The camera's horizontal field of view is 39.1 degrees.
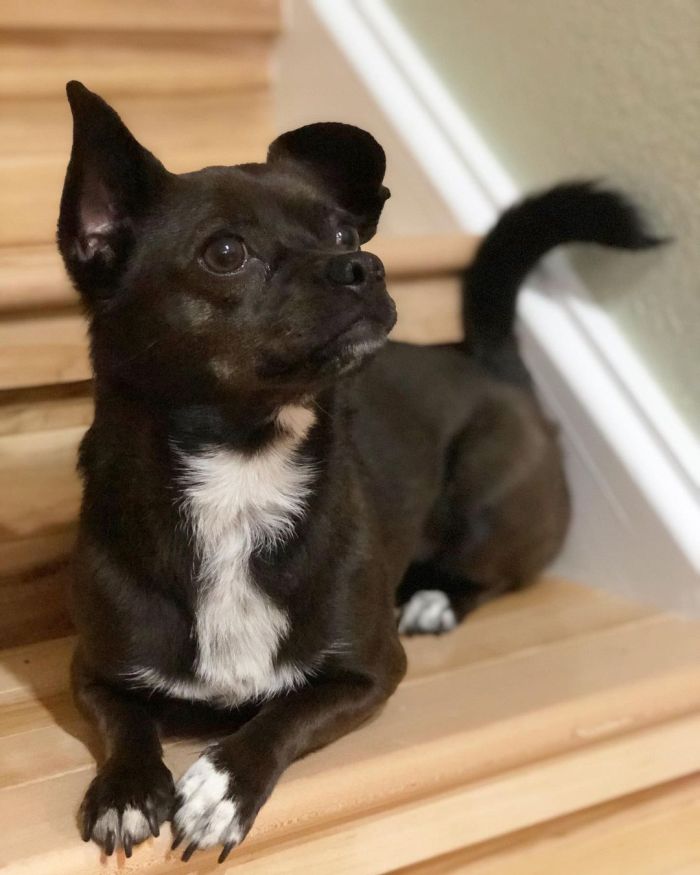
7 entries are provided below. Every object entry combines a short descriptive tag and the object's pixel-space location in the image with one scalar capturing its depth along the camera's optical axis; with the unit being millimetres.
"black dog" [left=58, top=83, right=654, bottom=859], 976
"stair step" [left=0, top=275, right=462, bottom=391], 1311
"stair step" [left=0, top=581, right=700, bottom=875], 991
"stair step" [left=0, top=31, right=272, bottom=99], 1787
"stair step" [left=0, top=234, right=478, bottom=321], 1264
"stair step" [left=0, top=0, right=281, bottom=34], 1747
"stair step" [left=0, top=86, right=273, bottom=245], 1671
